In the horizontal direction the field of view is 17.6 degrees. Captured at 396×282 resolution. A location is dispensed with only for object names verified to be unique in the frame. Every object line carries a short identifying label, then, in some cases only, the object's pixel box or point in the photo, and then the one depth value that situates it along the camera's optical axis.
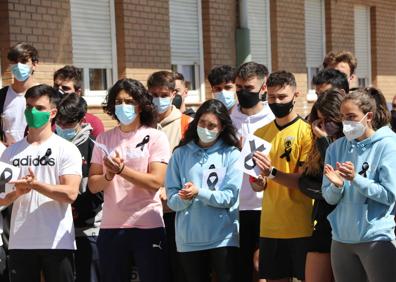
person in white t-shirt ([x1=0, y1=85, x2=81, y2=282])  8.93
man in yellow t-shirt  9.35
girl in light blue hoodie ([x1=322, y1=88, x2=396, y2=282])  8.09
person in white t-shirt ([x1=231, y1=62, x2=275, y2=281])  10.10
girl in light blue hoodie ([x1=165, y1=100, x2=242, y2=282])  9.25
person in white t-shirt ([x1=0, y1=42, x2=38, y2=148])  11.63
